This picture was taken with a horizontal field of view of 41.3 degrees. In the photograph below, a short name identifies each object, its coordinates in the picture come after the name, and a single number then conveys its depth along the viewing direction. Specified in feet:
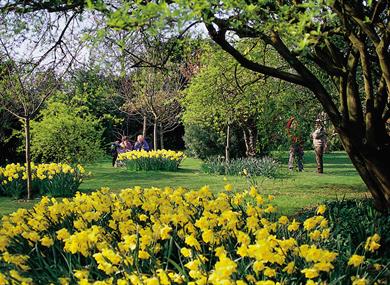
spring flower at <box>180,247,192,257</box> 10.22
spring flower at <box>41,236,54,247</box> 12.93
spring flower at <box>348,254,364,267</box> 9.87
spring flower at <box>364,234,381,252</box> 11.24
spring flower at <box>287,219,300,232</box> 12.28
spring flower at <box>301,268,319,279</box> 8.72
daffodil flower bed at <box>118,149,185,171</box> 57.57
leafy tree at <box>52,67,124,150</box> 50.80
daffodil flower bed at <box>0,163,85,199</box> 35.76
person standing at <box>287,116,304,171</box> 52.37
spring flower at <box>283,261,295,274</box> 9.91
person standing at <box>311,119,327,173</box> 52.51
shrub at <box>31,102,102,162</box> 47.65
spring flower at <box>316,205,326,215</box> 13.33
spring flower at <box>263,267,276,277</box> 9.56
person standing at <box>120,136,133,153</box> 70.17
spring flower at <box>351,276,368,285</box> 8.91
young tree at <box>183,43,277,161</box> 28.96
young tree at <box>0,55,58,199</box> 34.17
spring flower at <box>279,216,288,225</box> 13.19
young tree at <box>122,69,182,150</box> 71.15
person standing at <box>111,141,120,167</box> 70.03
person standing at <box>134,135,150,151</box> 67.46
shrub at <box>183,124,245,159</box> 71.87
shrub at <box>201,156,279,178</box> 47.60
